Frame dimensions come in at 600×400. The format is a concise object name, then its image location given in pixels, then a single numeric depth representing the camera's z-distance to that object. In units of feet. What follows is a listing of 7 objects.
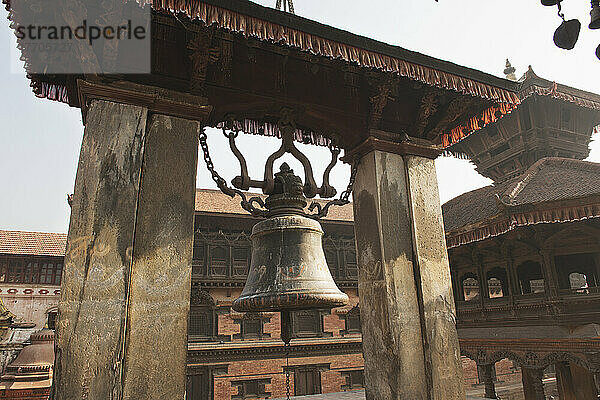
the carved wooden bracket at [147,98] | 10.69
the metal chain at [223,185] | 12.11
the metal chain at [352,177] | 14.23
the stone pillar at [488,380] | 36.39
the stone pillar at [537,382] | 31.78
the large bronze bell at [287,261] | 10.92
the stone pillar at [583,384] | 34.04
